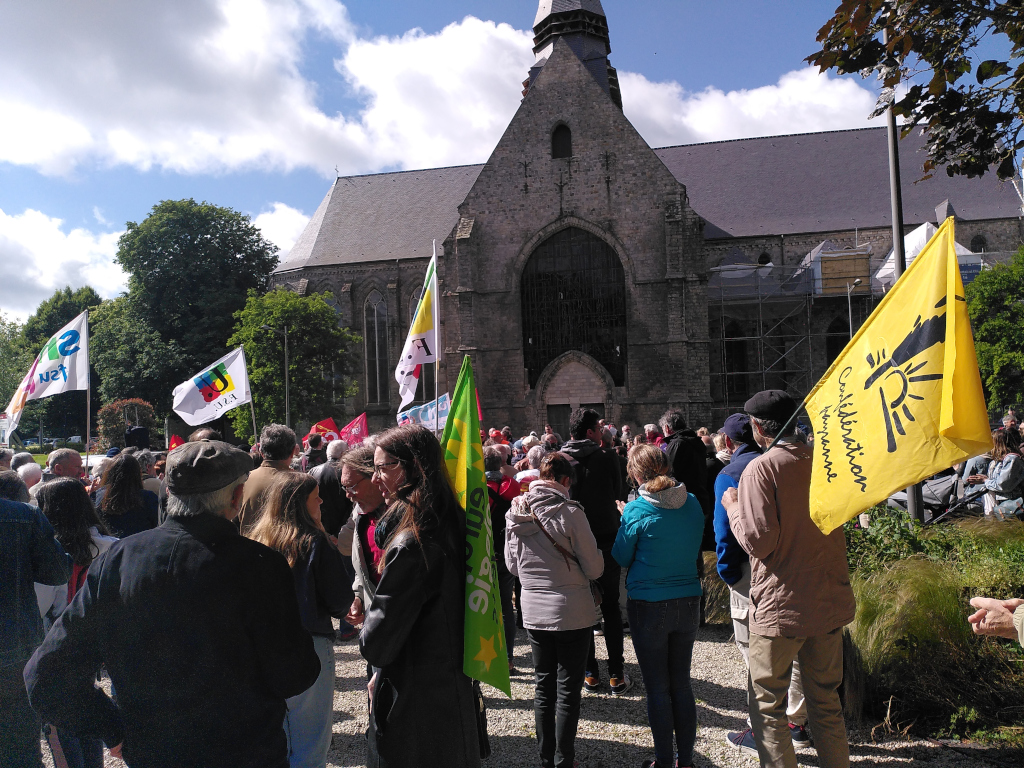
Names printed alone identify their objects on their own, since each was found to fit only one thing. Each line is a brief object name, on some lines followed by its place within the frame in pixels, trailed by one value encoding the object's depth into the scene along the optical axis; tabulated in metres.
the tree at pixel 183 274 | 35.28
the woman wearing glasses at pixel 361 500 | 3.57
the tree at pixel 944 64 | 4.49
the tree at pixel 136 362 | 33.81
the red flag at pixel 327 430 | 13.32
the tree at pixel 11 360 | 46.59
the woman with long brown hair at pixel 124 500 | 5.02
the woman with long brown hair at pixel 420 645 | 2.54
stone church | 24.19
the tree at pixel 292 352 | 27.91
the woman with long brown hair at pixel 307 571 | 3.26
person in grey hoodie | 3.85
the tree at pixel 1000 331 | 22.17
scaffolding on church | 26.44
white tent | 25.50
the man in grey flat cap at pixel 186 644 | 2.09
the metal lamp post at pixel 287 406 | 26.69
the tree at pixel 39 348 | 48.84
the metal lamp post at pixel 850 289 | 24.80
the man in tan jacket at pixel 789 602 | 3.34
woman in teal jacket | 3.89
